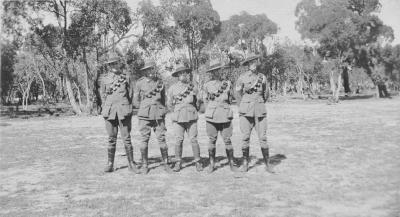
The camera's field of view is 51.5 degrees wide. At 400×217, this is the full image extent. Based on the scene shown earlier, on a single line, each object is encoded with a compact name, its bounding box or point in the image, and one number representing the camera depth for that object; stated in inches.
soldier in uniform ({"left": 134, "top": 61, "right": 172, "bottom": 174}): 300.5
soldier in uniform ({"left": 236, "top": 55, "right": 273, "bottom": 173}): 297.1
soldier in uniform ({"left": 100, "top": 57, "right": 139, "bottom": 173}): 300.8
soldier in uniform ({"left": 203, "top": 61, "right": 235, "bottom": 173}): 295.9
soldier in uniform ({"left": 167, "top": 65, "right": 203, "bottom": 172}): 300.4
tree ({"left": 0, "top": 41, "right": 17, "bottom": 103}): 1745.8
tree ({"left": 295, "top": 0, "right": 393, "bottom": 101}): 1663.4
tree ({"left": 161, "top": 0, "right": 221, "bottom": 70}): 1749.4
